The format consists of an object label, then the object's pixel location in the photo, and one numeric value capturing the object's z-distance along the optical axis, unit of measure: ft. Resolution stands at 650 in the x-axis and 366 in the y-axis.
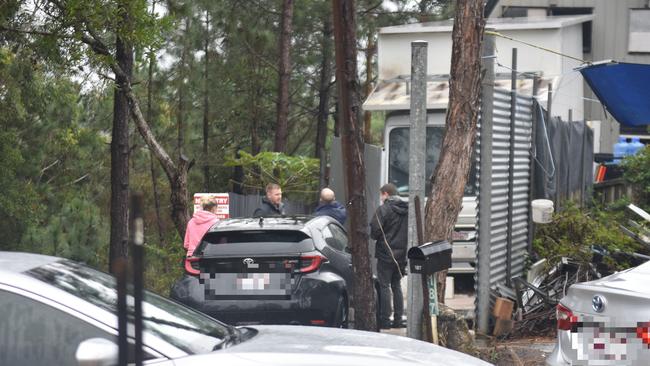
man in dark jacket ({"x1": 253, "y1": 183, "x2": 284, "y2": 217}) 51.08
